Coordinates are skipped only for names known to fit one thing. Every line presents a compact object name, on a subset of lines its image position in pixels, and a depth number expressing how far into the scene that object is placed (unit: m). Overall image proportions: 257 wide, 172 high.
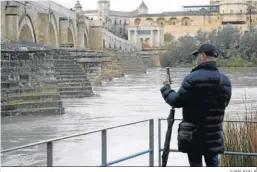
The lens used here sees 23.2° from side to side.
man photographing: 4.57
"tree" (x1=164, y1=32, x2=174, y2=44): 92.90
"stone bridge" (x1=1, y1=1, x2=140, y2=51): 22.19
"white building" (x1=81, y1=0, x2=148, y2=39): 104.88
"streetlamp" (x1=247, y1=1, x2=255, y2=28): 84.98
